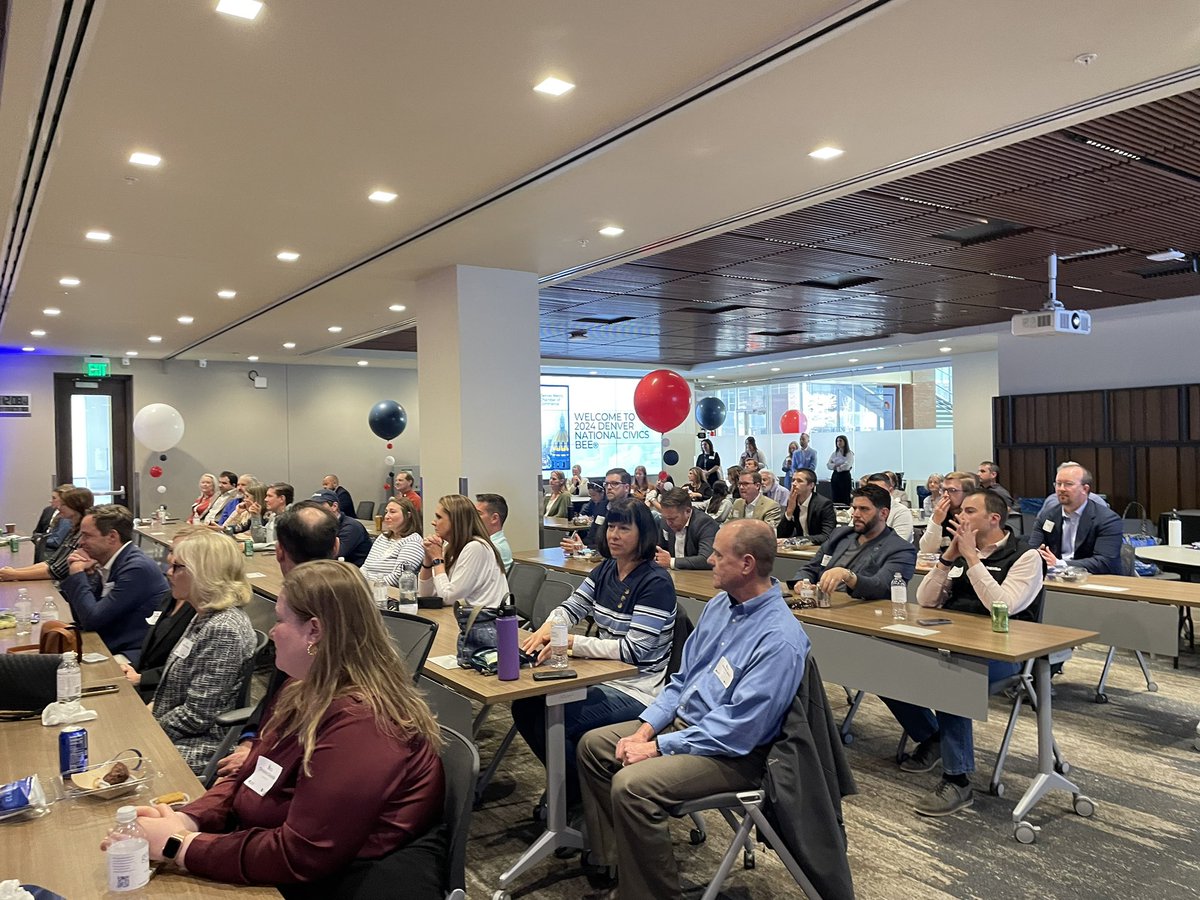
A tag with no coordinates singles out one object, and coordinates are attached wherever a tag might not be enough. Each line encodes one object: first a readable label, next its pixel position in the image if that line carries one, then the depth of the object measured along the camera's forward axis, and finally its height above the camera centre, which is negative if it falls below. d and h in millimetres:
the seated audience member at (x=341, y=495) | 10117 -558
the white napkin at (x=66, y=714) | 2652 -822
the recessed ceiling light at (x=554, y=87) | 3666 +1577
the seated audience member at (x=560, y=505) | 11445 -794
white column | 7301 +535
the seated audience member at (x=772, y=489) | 9531 -552
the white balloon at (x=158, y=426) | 12320 +390
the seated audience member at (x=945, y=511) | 5148 -437
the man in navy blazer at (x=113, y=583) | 4023 -633
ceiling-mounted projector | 7691 +1071
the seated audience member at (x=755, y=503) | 7820 -580
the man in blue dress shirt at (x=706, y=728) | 2609 -934
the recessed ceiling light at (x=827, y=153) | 4586 +1584
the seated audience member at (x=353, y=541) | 6621 -721
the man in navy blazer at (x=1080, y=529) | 5629 -626
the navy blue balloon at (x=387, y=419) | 13602 +490
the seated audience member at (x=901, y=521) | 6465 -610
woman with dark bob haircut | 3363 -780
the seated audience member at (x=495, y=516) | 5492 -461
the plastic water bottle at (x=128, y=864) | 1619 -789
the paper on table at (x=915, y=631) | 3707 -842
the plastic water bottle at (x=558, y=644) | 3217 -749
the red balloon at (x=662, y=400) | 9094 +485
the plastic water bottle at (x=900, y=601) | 4039 -780
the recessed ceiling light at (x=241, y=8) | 2961 +1566
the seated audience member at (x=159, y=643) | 3424 -801
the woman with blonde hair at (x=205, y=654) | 2795 -693
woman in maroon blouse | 1715 -685
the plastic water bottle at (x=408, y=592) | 4594 -804
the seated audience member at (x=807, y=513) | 7703 -649
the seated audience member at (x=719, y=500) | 9637 -672
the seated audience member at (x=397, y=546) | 5309 -634
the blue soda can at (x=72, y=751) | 2141 -752
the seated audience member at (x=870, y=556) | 4496 -629
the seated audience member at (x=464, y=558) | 4473 -588
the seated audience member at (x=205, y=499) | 10922 -614
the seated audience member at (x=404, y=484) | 9239 -391
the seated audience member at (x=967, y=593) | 3789 -744
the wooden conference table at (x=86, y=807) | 1676 -840
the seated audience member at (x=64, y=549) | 5695 -662
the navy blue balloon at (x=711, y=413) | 15234 +573
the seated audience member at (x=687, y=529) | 5910 -624
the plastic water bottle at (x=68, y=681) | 2736 -739
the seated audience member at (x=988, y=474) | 8302 -332
